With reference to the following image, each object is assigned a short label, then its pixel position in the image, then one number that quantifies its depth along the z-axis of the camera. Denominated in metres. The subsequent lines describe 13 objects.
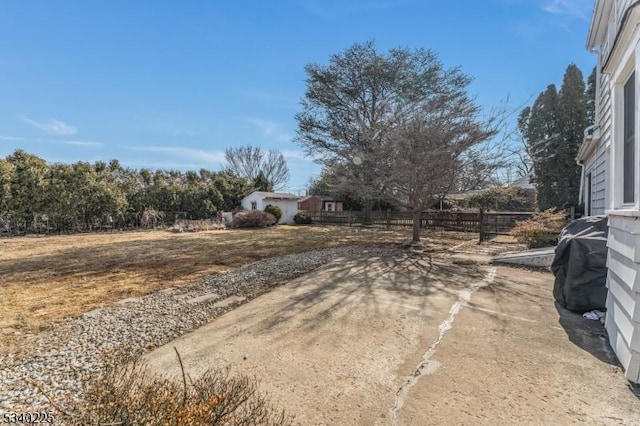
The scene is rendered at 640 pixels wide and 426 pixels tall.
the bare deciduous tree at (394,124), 9.36
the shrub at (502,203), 20.27
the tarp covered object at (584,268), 3.97
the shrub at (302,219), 22.95
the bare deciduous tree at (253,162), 38.41
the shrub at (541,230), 8.57
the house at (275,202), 22.47
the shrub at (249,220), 19.02
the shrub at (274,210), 21.77
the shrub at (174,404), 1.43
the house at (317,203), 31.42
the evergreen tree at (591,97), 16.84
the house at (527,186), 20.88
